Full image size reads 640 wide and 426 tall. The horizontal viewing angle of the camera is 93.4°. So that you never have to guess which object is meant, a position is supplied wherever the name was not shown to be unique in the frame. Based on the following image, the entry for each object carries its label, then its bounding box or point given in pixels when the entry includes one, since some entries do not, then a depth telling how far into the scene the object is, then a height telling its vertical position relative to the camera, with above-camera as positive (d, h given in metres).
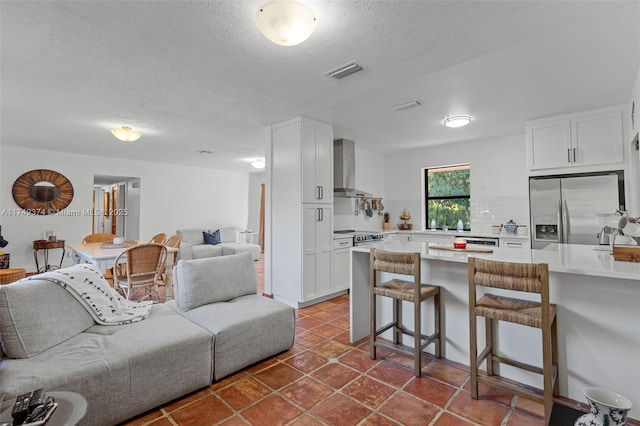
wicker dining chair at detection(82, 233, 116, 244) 5.16 -0.31
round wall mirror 5.48 +0.55
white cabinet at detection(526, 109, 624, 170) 3.42 +0.95
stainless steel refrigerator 3.43 +0.17
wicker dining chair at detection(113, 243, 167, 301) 3.39 -0.53
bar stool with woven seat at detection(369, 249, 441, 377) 2.14 -0.54
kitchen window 5.36 +0.44
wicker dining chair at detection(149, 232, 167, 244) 5.07 -0.31
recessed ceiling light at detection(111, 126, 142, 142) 3.87 +1.13
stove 4.43 -0.27
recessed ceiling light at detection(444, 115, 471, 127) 3.70 +1.23
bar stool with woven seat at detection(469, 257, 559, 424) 1.63 -0.53
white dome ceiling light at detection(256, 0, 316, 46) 1.60 +1.09
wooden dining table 3.51 -0.42
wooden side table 5.43 -0.49
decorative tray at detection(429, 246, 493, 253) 2.44 -0.25
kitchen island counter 1.69 -0.64
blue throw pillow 7.45 -0.44
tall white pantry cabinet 3.76 +0.12
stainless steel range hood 4.76 +0.80
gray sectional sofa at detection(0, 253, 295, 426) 1.55 -0.74
